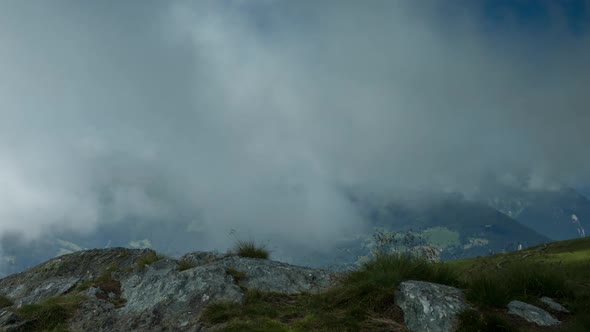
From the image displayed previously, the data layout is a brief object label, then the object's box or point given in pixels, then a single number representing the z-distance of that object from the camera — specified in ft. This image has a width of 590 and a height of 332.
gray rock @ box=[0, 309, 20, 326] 37.55
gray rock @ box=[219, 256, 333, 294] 41.09
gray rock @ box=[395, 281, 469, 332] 27.61
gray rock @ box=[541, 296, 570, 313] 30.27
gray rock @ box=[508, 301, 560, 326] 27.89
